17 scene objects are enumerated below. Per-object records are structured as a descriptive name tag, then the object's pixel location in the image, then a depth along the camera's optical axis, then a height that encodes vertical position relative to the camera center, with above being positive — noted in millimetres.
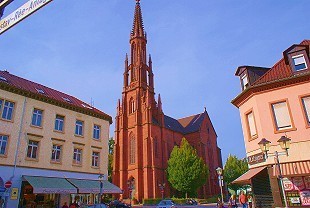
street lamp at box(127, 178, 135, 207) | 51712 +2342
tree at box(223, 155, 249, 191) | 68500 +5825
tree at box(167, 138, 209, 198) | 49281 +4005
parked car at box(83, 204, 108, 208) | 16389 -553
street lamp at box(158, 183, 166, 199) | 49756 +1163
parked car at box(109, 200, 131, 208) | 31641 -1061
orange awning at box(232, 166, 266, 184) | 15848 +911
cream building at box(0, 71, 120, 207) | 21609 +4823
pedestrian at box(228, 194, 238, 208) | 22172 -842
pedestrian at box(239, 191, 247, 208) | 20109 -571
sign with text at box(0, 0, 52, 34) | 4602 +3289
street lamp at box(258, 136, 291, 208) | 11250 +1963
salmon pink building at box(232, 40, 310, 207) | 14711 +3895
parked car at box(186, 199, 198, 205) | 45878 -1485
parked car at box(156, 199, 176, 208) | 27594 -1024
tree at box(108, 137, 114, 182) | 62406 +8917
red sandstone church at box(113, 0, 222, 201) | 51562 +12831
